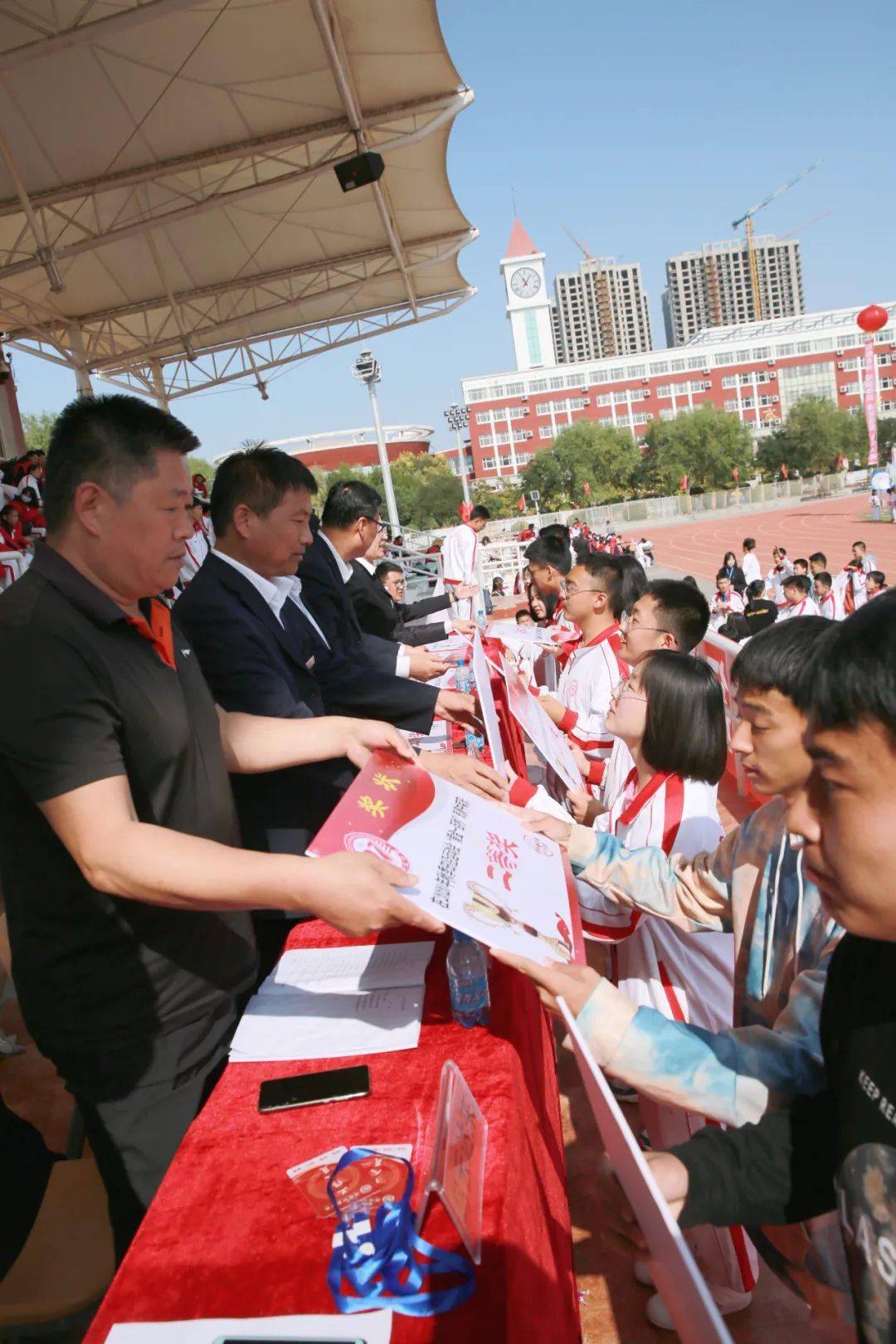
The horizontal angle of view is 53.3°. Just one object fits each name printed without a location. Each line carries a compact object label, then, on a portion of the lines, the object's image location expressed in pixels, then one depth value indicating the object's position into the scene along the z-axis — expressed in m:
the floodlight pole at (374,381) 22.06
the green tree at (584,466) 69.62
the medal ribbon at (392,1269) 1.08
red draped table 1.10
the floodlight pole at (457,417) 40.31
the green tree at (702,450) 67.12
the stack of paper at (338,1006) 1.62
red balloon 24.80
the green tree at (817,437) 64.62
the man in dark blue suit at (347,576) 3.39
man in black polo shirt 1.42
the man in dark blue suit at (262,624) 2.28
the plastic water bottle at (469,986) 1.62
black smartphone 1.46
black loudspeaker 7.92
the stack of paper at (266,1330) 1.04
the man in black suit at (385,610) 5.52
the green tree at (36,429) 45.47
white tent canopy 6.66
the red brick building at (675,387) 79.56
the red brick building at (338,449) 90.31
